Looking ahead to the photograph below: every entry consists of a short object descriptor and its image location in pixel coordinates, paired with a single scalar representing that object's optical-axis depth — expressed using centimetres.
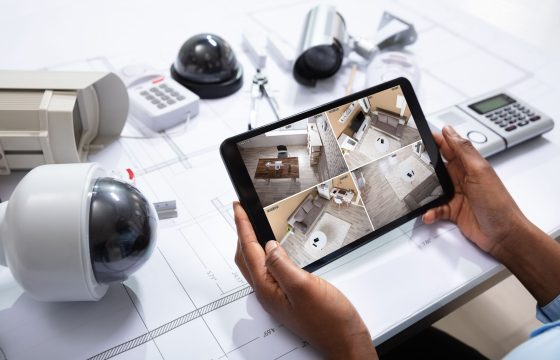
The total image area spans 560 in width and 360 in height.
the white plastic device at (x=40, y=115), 79
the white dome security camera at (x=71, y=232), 59
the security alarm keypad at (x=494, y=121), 98
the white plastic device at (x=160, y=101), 100
